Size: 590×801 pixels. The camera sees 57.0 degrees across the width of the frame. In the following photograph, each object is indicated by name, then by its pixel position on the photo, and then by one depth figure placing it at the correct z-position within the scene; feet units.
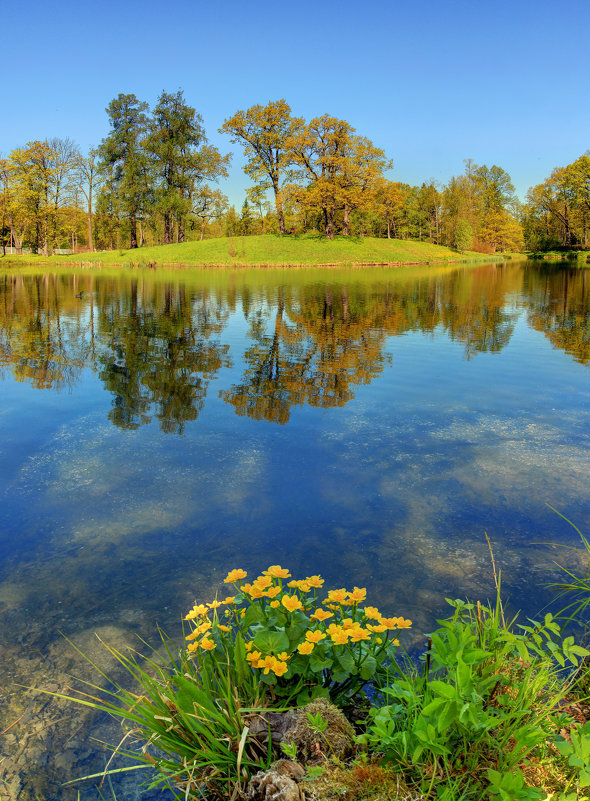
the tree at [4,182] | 193.36
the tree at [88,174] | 200.34
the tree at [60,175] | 198.82
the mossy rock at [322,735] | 6.93
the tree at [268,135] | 195.11
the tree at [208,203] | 231.50
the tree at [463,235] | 248.52
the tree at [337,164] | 192.24
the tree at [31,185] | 192.22
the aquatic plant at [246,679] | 6.96
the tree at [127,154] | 195.93
